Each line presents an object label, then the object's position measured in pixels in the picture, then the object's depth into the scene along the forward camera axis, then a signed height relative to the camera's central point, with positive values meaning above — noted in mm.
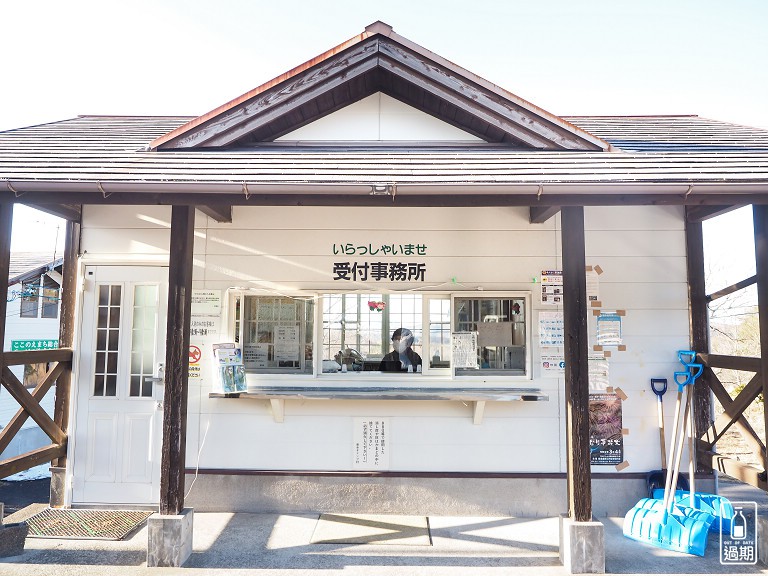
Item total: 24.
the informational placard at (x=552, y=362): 5270 -298
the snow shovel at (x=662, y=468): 5094 -1359
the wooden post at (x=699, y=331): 5266 +39
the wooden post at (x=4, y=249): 4156 +667
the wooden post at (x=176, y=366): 4094 -295
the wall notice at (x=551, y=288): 5316 +483
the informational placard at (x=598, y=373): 5293 -411
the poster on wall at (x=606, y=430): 5234 -1003
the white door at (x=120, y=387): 5266 -605
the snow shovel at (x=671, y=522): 4348 -1690
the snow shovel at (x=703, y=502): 4711 -1612
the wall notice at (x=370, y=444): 5234 -1164
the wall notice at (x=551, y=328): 5277 +58
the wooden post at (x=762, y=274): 4090 +501
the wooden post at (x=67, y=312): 5305 +190
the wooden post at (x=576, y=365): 4035 -258
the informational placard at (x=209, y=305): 5402 +278
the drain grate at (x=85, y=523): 4590 -1858
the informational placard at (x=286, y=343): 5398 -125
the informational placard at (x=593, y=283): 5367 +543
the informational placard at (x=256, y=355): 5383 -255
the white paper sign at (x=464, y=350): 5281 -180
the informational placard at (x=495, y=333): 5328 +0
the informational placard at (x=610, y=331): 5328 +32
